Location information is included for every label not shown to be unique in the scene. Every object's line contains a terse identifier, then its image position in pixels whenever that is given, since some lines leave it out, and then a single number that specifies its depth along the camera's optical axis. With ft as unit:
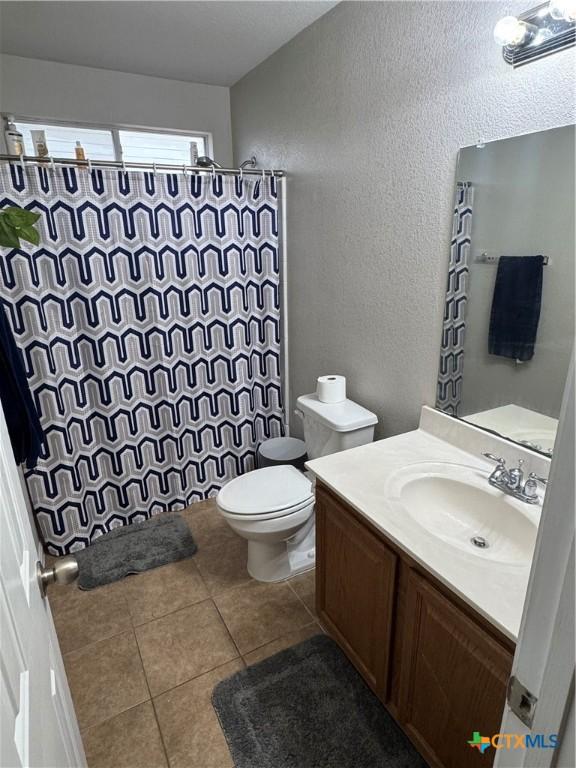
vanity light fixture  3.64
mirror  4.07
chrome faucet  4.27
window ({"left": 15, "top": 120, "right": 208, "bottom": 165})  8.45
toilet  6.12
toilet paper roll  6.84
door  1.61
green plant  4.14
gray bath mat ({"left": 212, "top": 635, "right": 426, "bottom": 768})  4.42
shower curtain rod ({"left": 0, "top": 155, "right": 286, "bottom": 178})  6.13
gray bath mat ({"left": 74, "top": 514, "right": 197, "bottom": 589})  6.98
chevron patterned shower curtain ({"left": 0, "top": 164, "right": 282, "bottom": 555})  6.64
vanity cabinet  3.30
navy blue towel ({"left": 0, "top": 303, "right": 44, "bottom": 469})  4.99
